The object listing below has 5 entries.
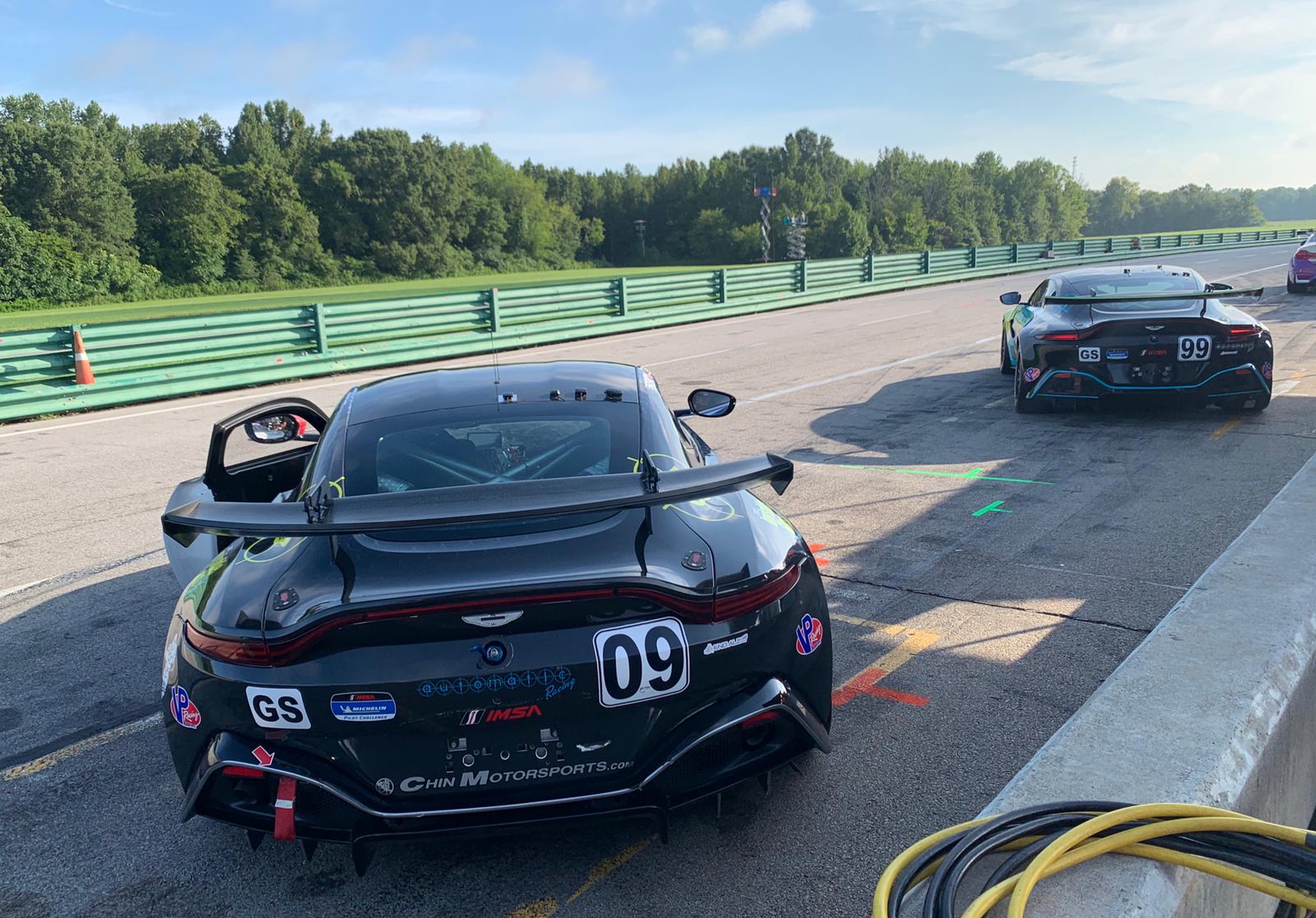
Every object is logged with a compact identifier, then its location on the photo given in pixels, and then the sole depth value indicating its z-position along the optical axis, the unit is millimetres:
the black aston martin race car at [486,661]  2480
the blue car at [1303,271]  20922
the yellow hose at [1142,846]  1979
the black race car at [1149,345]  8531
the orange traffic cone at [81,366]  13023
